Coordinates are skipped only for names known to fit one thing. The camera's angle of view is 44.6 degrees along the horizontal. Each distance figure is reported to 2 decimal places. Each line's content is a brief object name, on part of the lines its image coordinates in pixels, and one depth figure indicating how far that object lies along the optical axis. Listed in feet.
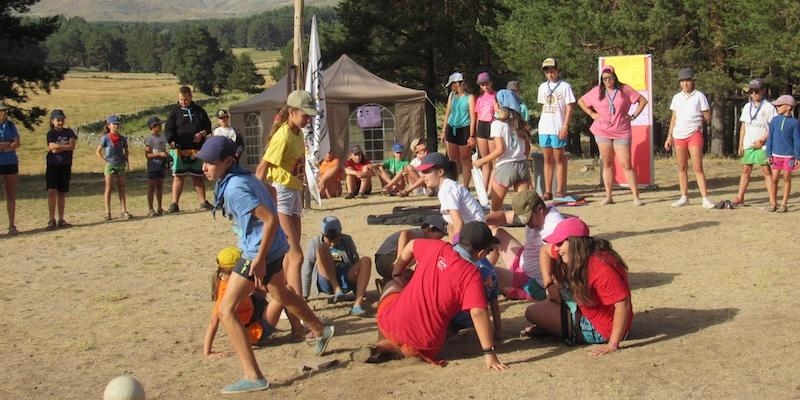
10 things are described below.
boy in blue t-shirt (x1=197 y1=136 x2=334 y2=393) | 19.15
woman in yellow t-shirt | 25.23
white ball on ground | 17.97
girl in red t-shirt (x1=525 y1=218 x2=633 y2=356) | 21.07
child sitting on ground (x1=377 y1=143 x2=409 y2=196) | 54.24
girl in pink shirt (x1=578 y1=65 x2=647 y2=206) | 42.24
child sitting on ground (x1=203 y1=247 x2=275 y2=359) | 22.98
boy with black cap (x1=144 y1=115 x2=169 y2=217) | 47.60
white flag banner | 47.29
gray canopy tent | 68.59
